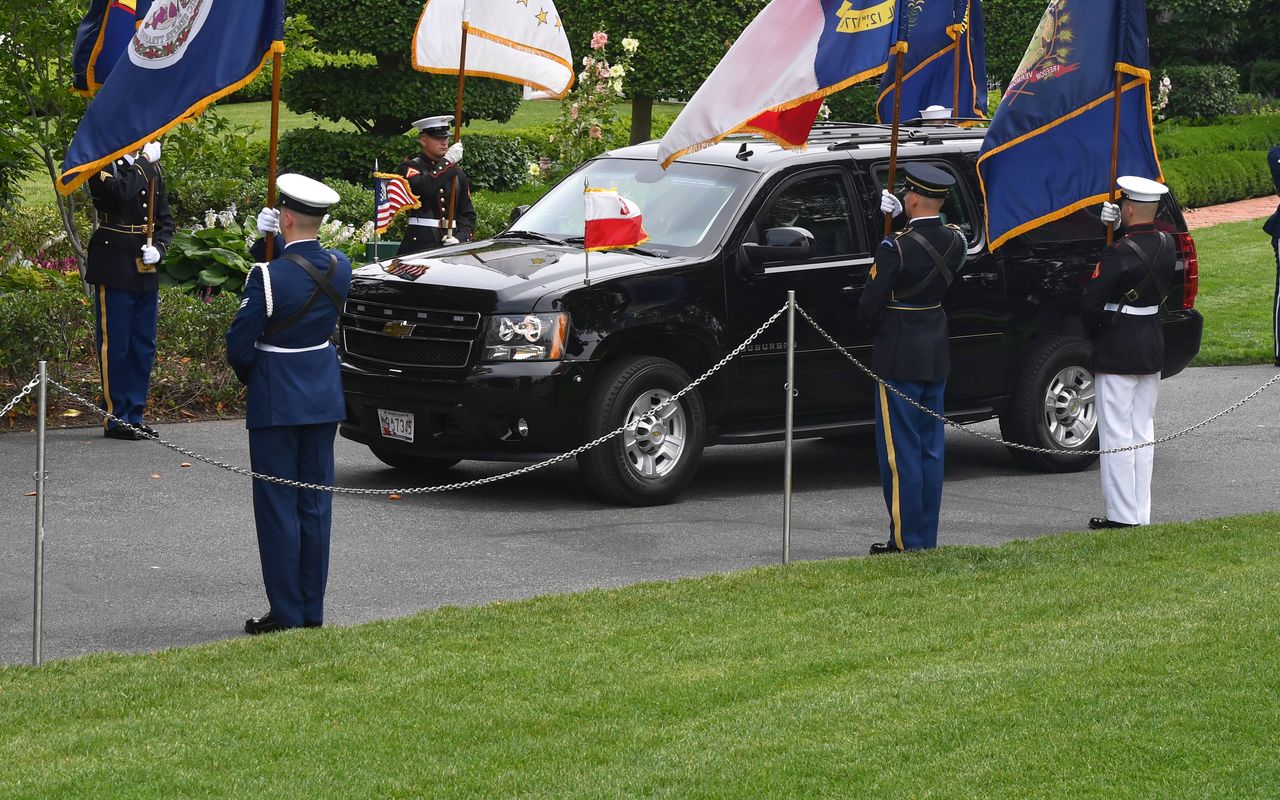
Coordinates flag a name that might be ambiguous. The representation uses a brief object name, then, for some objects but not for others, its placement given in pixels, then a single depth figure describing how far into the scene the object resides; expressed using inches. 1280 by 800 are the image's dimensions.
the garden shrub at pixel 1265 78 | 3880.4
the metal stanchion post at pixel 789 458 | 668.1
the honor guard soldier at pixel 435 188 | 1044.5
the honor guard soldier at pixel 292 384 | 570.6
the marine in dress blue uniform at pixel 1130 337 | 743.7
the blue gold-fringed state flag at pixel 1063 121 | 745.6
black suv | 770.8
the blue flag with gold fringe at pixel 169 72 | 627.5
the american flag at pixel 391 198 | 1023.6
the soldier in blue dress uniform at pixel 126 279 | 912.3
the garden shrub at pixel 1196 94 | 3208.7
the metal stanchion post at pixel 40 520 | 510.3
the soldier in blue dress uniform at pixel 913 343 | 688.4
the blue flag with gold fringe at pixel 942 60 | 1013.8
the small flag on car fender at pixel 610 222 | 795.4
